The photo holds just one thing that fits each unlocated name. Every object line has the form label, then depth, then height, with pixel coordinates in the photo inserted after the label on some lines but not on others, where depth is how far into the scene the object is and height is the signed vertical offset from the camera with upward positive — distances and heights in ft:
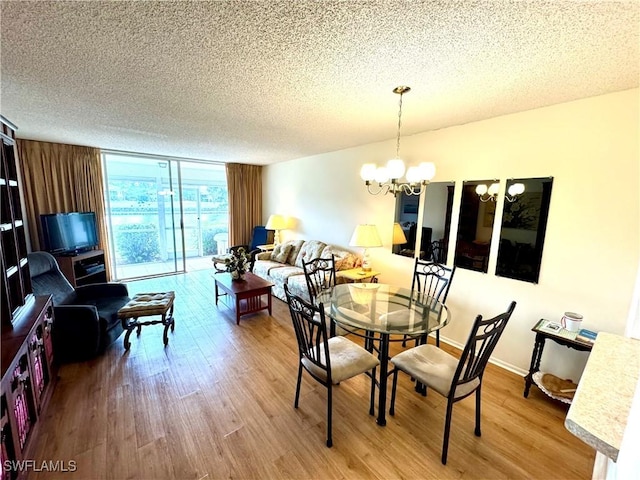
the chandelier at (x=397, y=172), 6.98 +0.91
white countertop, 2.87 -2.44
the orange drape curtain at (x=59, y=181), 13.37 +0.97
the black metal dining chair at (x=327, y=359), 5.67 -3.74
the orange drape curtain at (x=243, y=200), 20.31 +0.20
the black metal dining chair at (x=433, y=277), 8.44 -2.45
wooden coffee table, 11.37 -3.89
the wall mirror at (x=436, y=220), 9.79 -0.55
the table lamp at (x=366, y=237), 11.35 -1.40
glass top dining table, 6.32 -2.94
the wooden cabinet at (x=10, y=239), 5.64 -0.97
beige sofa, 13.00 -3.46
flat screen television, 13.01 -1.71
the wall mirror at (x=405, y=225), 10.90 -0.81
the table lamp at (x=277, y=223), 18.71 -1.41
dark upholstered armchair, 8.13 -3.82
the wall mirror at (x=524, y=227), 7.75 -0.59
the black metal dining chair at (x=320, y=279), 9.28 -3.07
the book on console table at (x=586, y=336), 6.55 -3.24
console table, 6.56 -3.44
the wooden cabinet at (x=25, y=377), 4.53 -3.73
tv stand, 13.06 -3.60
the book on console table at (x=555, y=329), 6.79 -3.25
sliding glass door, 16.57 -0.69
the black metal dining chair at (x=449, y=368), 5.08 -3.75
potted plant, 12.39 -2.94
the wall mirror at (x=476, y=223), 8.75 -0.56
